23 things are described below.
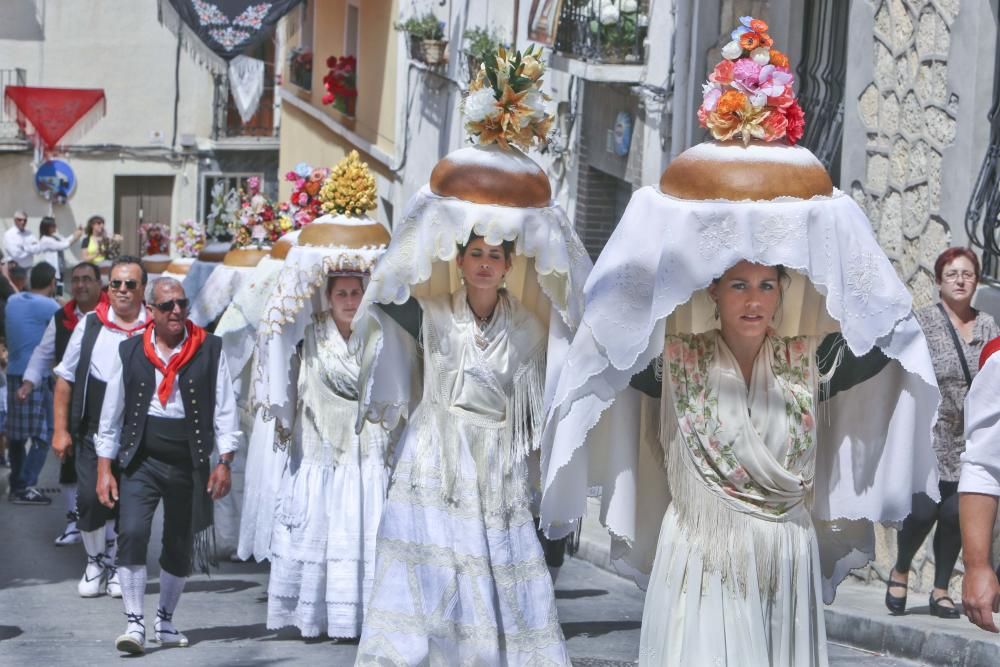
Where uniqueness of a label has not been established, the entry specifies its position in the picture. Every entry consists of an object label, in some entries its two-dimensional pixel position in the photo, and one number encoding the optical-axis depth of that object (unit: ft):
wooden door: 136.15
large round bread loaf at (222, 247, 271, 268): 44.45
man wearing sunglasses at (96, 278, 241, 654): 29.96
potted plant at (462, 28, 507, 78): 65.62
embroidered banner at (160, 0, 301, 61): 69.05
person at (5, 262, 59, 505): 46.98
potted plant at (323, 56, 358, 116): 97.14
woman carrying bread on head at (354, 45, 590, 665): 23.91
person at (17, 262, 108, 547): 41.75
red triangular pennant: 130.00
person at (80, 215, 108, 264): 103.14
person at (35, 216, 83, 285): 96.68
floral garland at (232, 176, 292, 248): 43.04
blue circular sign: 131.34
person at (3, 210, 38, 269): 99.40
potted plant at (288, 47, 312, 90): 111.14
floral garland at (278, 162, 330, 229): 37.22
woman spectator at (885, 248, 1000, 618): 29.68
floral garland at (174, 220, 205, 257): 58.60
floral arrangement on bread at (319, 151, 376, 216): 33.24
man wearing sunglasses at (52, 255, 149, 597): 32.96
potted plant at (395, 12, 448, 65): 75.20
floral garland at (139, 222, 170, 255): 73.36
